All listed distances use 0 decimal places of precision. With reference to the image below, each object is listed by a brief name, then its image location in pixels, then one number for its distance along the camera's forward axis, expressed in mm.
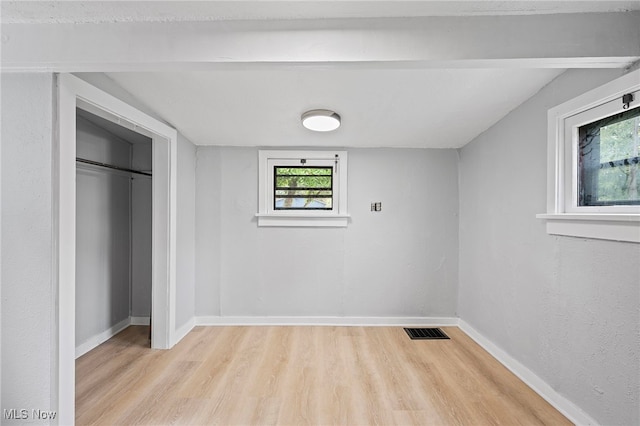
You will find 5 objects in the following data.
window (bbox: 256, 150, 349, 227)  3090
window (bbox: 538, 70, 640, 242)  1426
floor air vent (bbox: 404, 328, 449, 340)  2785
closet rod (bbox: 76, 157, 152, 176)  2287
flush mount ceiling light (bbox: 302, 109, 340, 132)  2264
